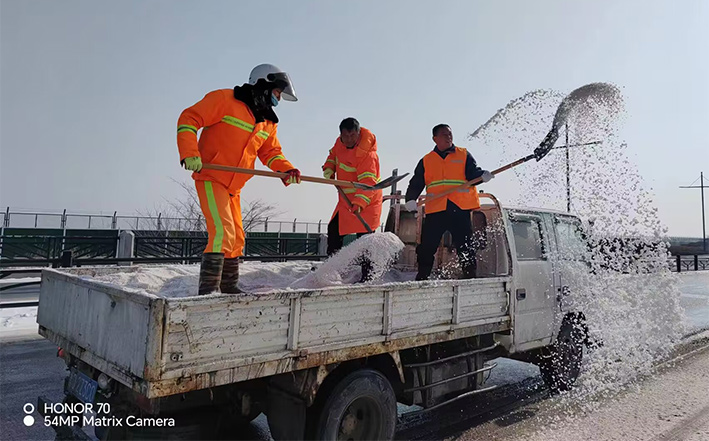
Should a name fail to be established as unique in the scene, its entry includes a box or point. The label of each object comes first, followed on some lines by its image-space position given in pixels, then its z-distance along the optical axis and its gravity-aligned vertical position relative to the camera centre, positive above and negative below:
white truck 2.29 -0.67
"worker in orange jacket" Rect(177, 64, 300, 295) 3.24 +0.73
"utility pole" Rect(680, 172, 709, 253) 37.58 +3.08
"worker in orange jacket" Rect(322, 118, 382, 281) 5.01 +0.85
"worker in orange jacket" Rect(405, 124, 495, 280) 4.76 +0.53
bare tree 19.97 +0.97
